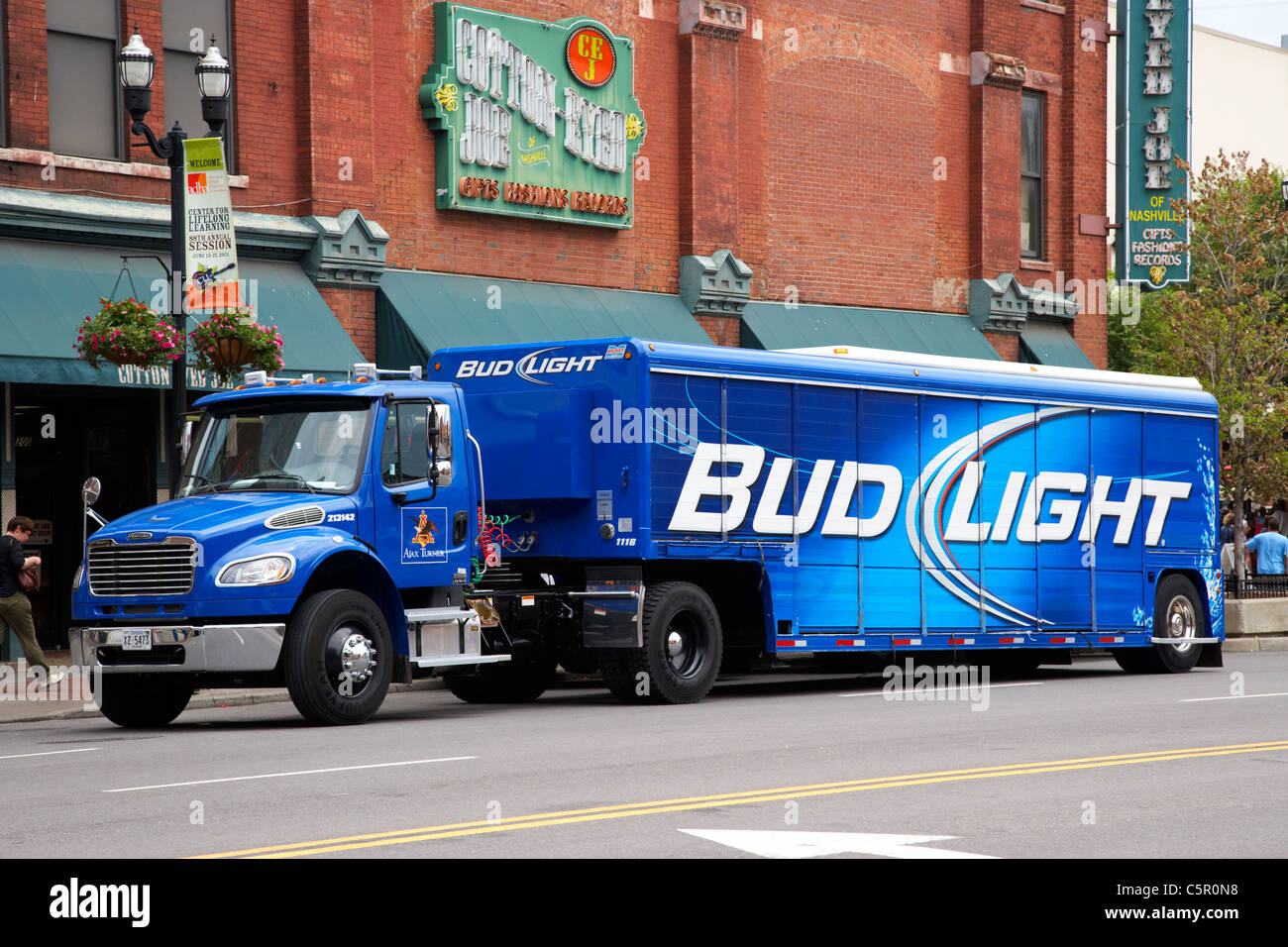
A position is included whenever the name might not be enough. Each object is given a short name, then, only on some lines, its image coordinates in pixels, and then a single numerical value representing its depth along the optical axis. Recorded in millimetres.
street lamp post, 17625
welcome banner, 17891
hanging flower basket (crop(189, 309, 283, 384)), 18359
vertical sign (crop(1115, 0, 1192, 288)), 32344
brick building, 21109
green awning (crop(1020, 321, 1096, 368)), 32500
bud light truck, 13875
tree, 31047
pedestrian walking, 18125
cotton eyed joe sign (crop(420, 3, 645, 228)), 24562
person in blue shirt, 30047
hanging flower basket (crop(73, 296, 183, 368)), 17891
